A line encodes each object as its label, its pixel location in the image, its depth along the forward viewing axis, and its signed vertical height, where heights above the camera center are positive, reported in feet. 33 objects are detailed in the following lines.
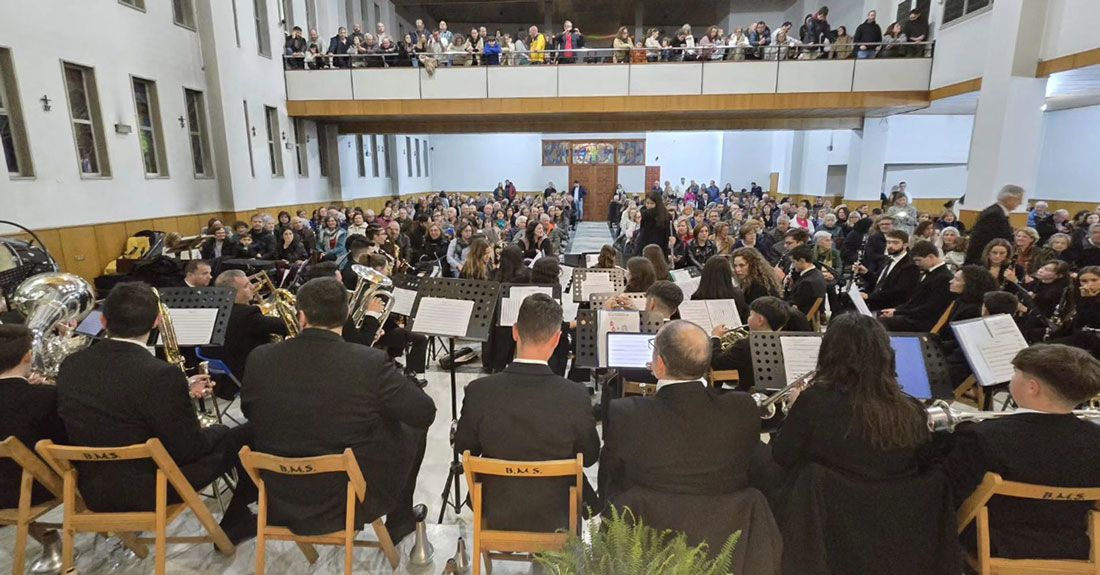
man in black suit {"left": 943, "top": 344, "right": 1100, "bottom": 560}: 6.23 -3.13
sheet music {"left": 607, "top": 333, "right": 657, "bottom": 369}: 9.54 -2.94
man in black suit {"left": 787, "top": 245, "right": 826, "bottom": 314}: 15.78 -2.84
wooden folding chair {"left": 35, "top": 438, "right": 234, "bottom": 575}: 6.73 -4.23
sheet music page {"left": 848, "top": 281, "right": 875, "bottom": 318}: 13.44 -2.90
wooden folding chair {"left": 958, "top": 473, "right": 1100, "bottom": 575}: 6.08 -4.02
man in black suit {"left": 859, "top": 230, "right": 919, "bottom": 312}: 16.66 -2.89
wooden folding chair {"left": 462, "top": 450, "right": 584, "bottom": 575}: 6.47 -3.97
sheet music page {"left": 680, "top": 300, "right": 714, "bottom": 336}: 12.25 -2.92
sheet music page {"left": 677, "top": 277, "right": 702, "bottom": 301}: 15.34 -2.89
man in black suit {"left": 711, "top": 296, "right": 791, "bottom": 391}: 10.96 -3.17
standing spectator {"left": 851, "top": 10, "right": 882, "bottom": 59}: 37.03 +10.11
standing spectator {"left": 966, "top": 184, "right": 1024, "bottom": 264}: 18.02 -1.28
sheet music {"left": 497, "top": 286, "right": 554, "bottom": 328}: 13.39 -2.92
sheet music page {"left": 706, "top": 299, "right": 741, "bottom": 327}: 12.29 -2.91
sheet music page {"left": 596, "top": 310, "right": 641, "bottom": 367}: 11.03 -2.78
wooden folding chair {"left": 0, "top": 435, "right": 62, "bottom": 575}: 7.05 -4.21
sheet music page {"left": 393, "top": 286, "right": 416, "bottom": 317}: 12.67 -2.72
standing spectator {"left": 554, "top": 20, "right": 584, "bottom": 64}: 40.01 +11.07
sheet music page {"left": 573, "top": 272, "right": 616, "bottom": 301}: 15.96 -2.92
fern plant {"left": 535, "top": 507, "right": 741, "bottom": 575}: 3.84 -2.72
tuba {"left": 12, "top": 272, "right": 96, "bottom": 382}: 9.92 -2.45
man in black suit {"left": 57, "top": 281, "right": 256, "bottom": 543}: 7.19 -2.92
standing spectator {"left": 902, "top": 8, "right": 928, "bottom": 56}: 36.91 +10.51
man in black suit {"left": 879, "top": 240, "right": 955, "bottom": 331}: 14.47 -3.01
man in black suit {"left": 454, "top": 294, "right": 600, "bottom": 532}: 6.89 -3.04
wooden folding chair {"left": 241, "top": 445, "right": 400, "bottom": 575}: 6.66 -4.00
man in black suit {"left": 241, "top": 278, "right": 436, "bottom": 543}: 7.14 -2.92
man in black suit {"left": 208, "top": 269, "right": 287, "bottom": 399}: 12.16 -3.26
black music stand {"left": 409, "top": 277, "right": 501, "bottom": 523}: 10.88 -2.32
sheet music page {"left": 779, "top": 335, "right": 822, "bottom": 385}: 9.41 -2.97
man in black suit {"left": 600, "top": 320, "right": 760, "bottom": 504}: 6.22 -2.84
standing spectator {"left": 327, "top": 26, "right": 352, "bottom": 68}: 40.81 +10.34
